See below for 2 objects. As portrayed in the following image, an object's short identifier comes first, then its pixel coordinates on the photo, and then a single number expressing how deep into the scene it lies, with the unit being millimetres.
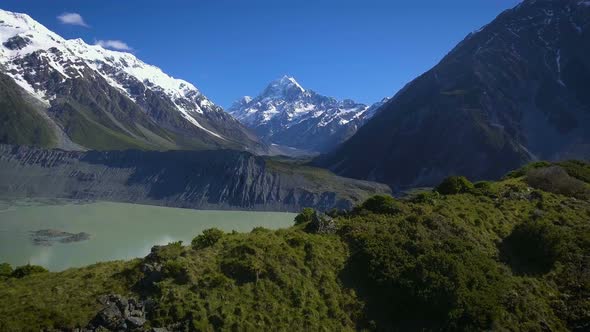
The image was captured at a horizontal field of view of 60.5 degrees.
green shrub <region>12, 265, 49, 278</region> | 21688
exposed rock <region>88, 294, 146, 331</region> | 15266
